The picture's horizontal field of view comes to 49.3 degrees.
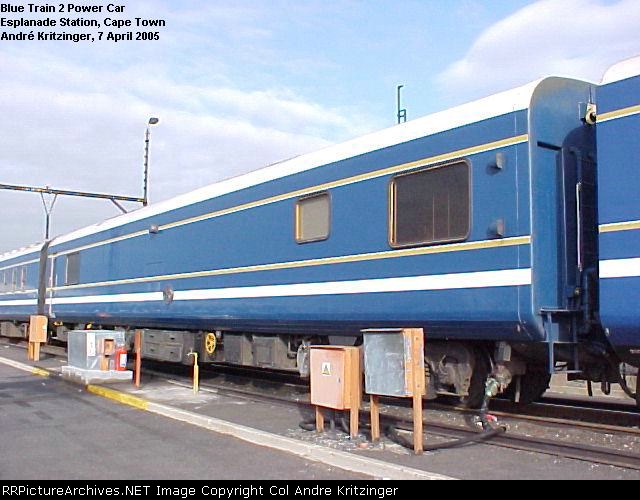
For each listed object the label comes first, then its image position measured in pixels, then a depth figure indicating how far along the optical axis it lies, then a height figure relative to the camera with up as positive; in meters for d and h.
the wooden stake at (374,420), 7.02 -1.09
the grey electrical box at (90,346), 12.62 -0.69
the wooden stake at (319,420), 7.54 -1.17
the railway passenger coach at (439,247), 6.97 +0.78
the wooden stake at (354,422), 7.12 -1.12
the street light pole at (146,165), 26.50 +5.52
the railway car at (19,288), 22.03 +0.69
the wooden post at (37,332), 16.55 -0.56
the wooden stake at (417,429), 6.46 -1.08
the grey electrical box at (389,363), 6.61 -0.49
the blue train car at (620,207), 6.21 +0.98
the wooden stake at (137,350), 11.93 -0.73
